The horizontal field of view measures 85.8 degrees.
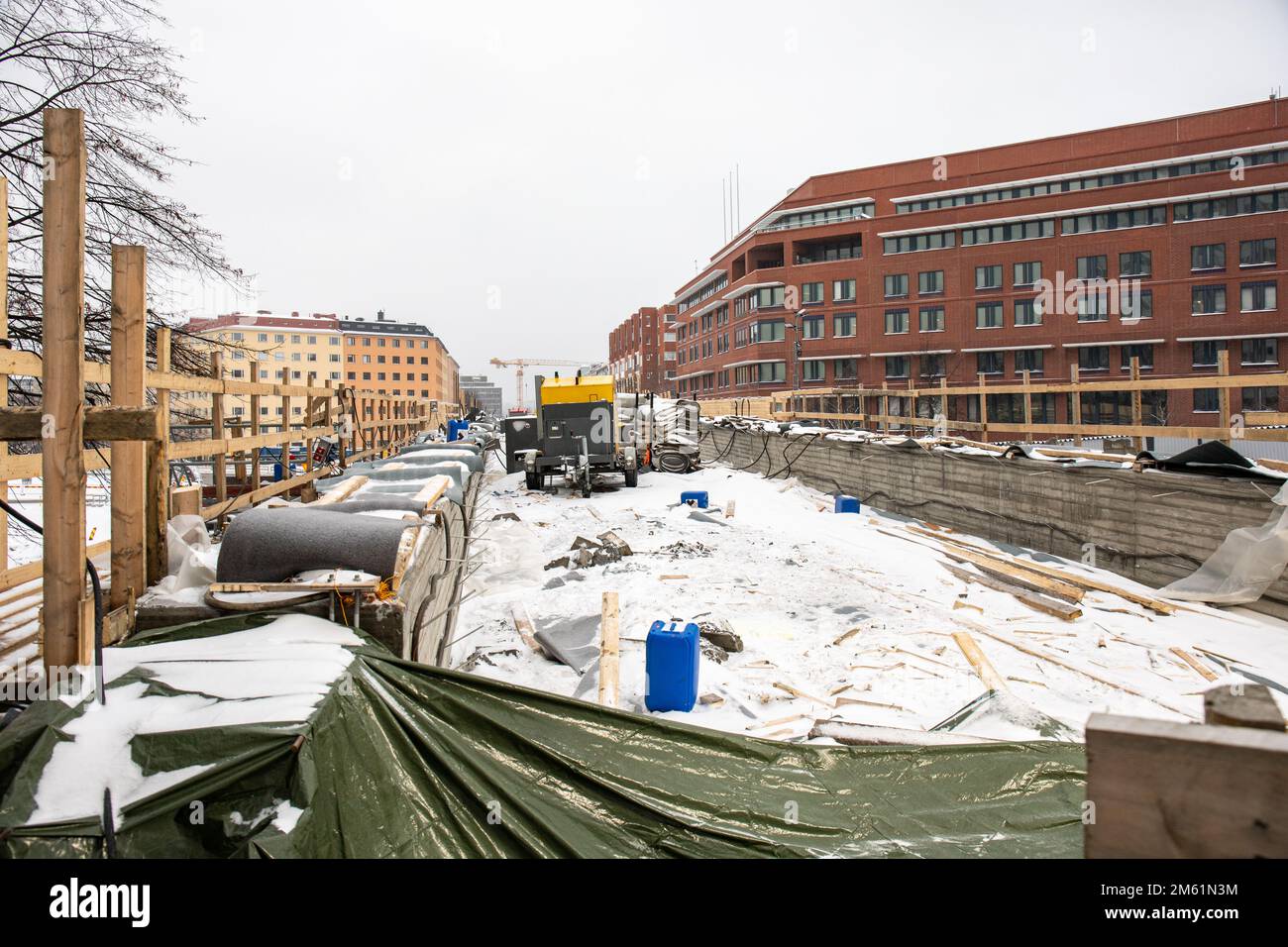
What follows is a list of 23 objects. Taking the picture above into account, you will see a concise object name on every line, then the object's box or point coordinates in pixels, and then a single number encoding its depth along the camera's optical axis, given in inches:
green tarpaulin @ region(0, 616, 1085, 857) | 103.8
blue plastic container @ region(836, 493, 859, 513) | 638.1
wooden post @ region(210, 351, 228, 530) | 295.9
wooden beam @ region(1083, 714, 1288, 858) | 51.2
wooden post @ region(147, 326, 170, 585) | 177.3
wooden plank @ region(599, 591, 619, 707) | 234.2
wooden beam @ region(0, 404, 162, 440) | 128.1
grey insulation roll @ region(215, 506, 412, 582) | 161.6
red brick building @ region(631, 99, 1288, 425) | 1740.9
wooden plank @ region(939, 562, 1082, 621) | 343.9
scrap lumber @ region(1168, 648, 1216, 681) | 275.5
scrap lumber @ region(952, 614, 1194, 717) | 252.1
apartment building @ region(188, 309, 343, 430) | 4192.9
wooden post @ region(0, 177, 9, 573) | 174.7
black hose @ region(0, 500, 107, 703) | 116.9
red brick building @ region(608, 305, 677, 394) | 4114.2
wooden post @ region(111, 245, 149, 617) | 163.8
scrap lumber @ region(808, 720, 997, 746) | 176.6
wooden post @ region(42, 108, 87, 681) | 124.8
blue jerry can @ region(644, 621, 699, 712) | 220.2
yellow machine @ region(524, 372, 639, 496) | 828.0
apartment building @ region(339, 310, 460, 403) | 4606.3
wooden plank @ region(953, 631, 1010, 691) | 249.8
